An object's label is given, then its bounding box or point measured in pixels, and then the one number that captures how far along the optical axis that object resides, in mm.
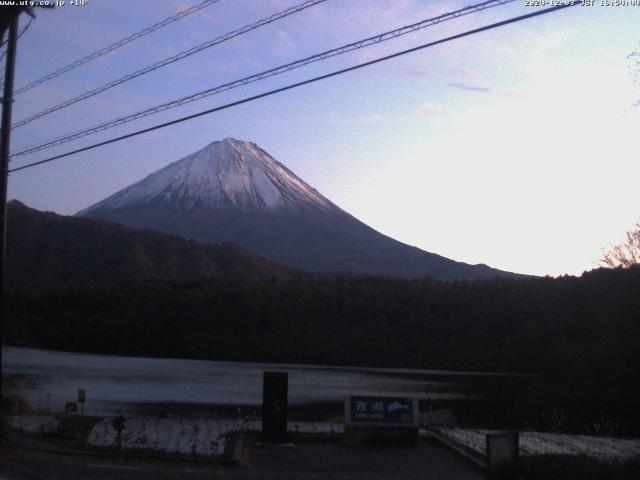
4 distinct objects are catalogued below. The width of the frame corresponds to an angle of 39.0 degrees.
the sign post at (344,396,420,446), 19344
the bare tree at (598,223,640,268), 44344
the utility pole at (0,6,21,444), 17672
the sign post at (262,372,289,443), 18875
